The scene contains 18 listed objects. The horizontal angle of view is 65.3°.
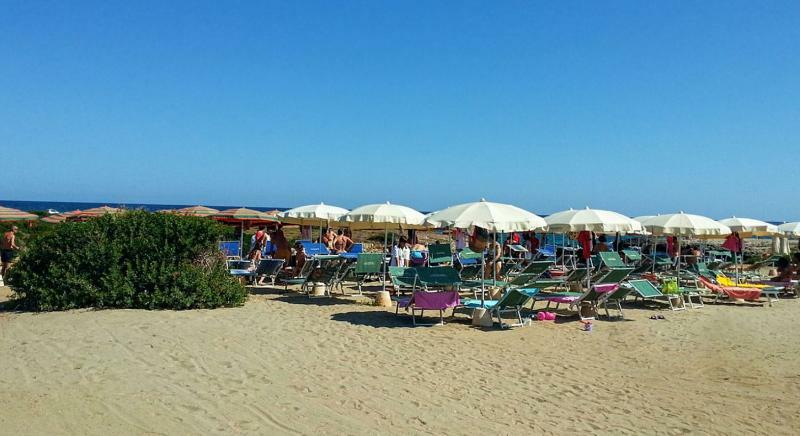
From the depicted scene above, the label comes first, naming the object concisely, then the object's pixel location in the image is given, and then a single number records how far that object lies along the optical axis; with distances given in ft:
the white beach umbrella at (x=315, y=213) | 42.17
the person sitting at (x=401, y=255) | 44.06
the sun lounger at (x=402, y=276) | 32.16
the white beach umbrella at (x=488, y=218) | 28.48
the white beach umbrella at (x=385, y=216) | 35.96
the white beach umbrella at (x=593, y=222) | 36.45
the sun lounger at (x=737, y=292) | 38.55
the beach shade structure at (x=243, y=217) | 52.70
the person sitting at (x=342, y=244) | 52.48
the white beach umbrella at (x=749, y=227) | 51.85
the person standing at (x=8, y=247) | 42.98
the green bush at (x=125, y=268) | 29.40
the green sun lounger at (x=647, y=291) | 33.60
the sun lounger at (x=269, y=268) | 39.01
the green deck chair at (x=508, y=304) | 27.40
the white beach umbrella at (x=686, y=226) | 40.57
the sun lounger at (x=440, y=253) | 43.77
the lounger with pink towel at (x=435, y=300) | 28.03
